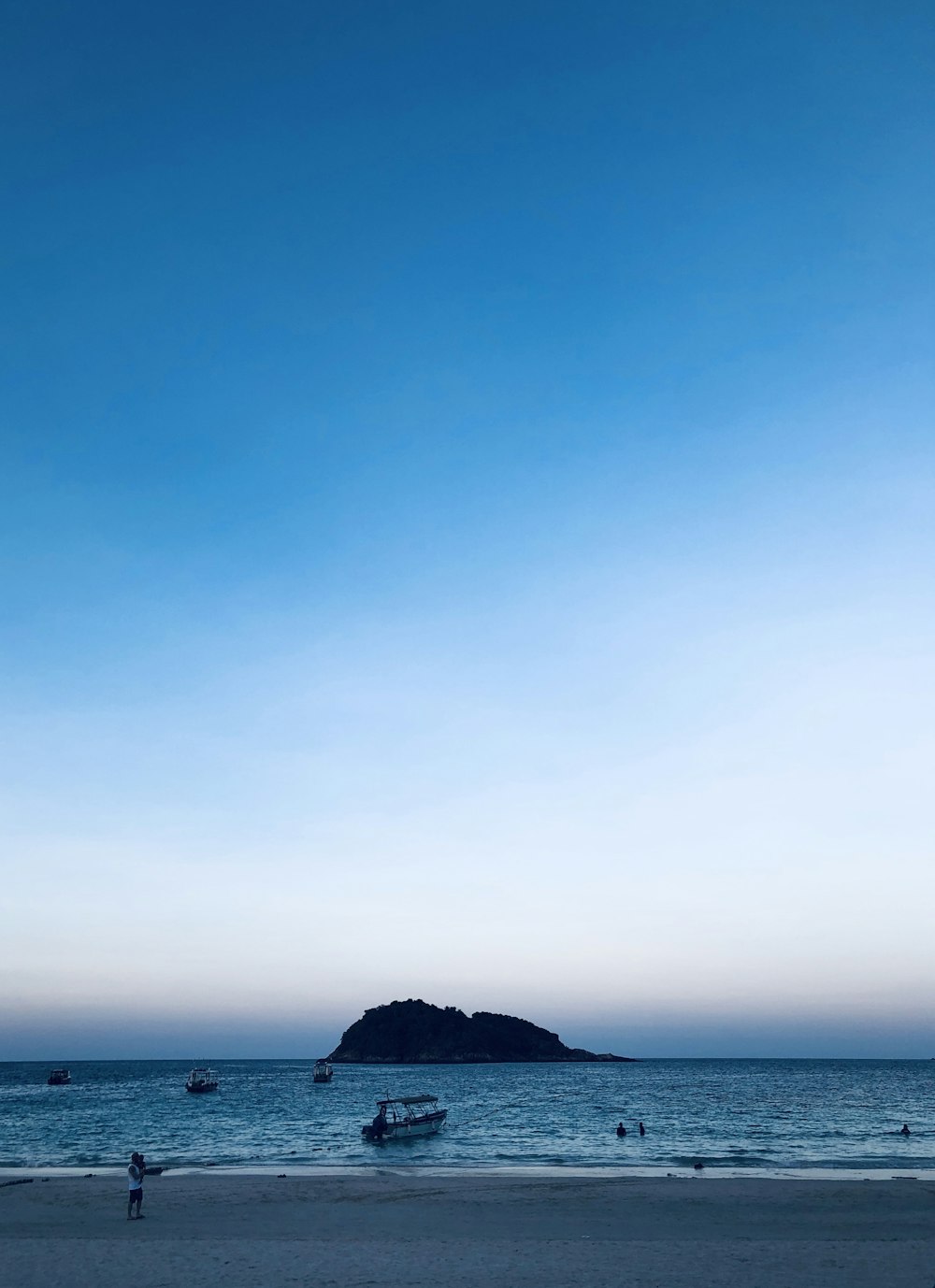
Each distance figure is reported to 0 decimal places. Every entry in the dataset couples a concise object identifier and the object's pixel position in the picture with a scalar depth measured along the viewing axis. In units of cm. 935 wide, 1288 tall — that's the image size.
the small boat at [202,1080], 10550
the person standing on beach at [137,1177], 2747
